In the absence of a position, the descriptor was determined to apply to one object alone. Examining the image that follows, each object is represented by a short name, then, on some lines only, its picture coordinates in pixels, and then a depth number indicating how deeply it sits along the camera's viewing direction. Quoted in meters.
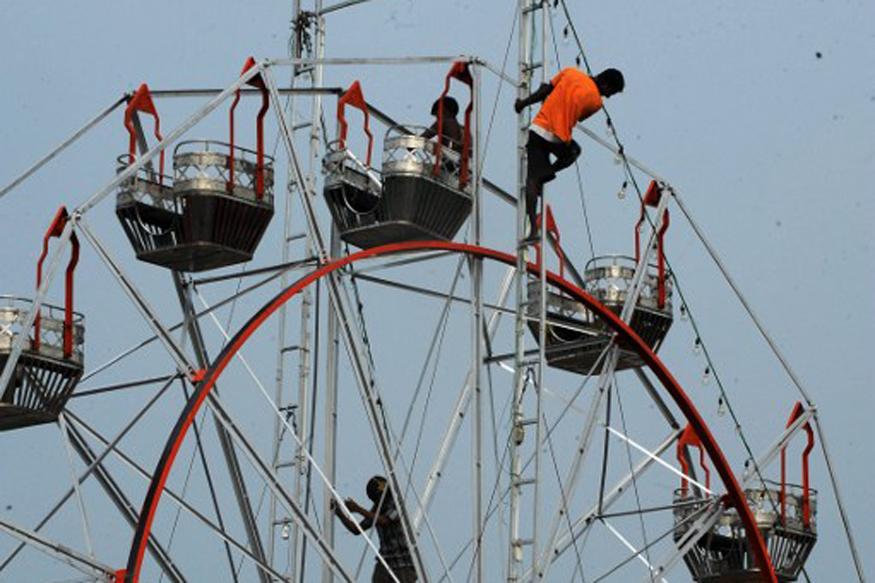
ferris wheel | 44.28
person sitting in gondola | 48.00
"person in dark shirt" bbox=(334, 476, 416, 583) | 48.50
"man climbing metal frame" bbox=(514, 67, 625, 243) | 45.50
